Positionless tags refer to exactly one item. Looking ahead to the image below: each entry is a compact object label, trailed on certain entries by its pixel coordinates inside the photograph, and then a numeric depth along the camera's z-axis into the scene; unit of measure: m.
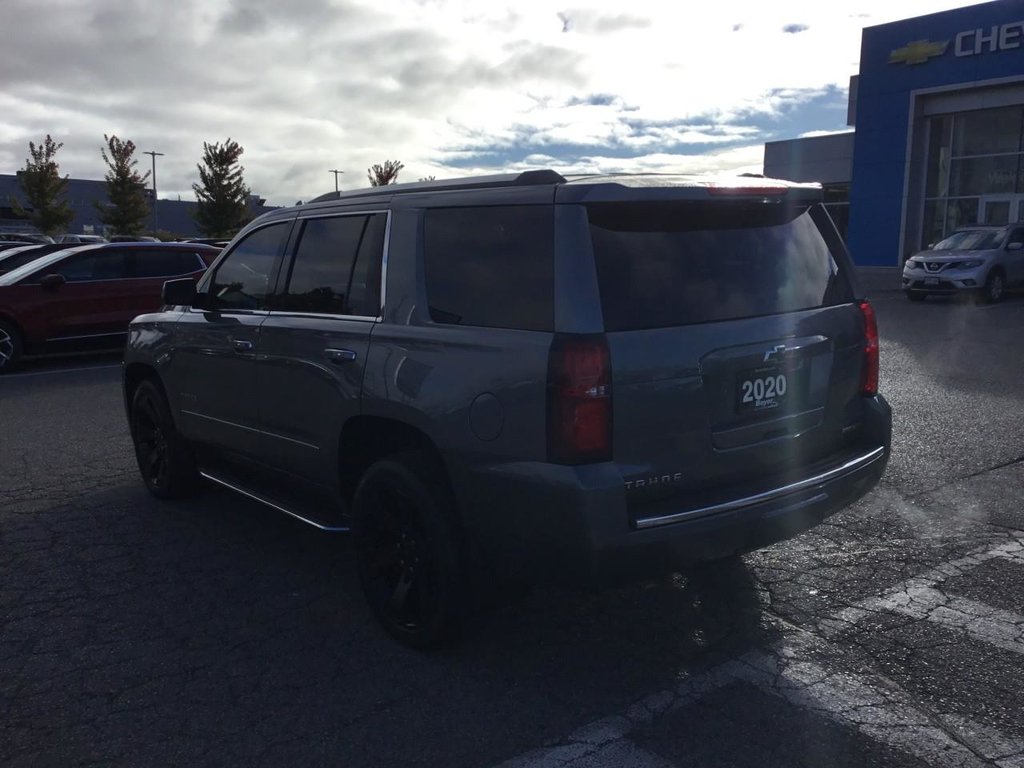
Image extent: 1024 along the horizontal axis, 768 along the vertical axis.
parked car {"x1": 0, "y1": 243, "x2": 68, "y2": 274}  16.69
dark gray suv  3.44
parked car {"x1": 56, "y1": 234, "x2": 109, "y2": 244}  38.38
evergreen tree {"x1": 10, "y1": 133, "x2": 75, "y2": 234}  54.75
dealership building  30.09
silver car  20.78
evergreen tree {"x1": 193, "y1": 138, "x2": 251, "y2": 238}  51.81
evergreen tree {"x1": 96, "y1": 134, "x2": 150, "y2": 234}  54.75
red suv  13.12
